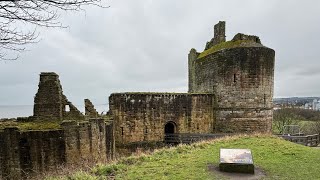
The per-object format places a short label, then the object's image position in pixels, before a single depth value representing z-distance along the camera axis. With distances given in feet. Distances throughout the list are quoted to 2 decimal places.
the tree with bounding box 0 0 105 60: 16.25
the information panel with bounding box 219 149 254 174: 29.74
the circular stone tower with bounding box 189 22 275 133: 67.10
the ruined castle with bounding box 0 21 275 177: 65.10
